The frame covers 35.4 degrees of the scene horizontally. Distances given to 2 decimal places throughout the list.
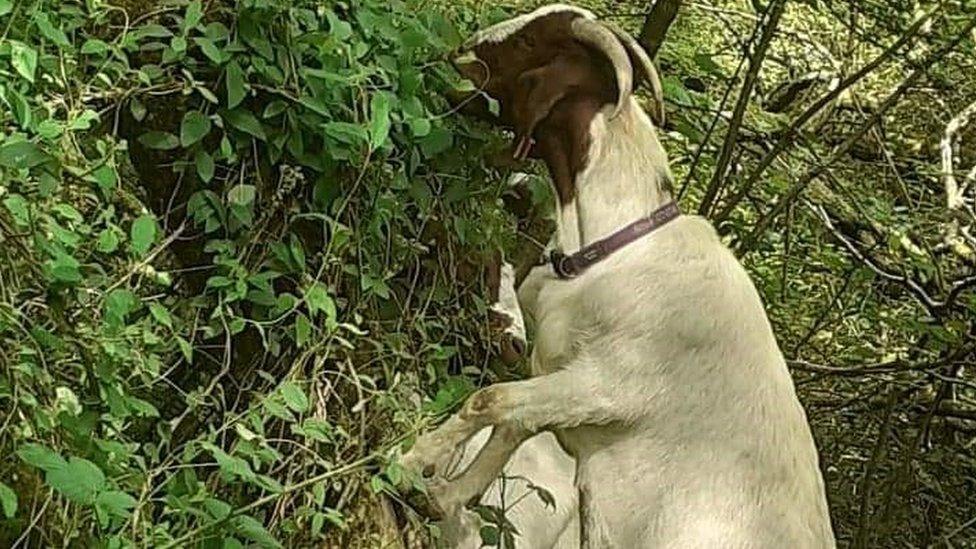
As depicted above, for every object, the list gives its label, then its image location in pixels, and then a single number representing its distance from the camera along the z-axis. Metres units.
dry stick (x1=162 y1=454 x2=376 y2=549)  1.98
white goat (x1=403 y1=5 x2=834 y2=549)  2.59
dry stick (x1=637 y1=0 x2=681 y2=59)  3.59
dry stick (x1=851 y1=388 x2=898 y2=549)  4.69
